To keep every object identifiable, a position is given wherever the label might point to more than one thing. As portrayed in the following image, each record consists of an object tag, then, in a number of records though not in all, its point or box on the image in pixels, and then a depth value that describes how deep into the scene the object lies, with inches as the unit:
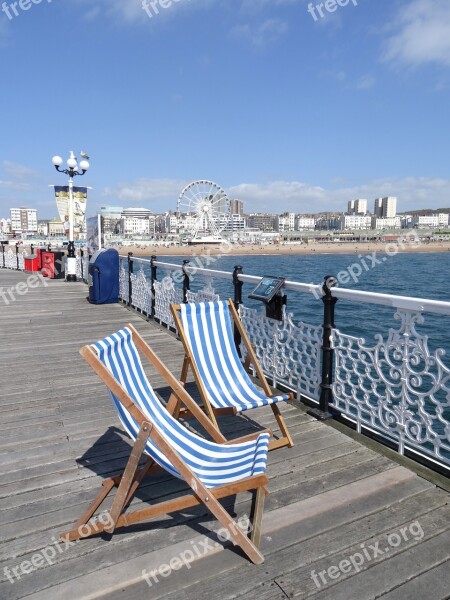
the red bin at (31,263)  680.4
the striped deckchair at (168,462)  72.6
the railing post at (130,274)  339.6
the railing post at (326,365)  130.7
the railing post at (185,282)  231.6
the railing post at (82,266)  549.5
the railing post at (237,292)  177.3
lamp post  521.8
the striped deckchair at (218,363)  110.0
